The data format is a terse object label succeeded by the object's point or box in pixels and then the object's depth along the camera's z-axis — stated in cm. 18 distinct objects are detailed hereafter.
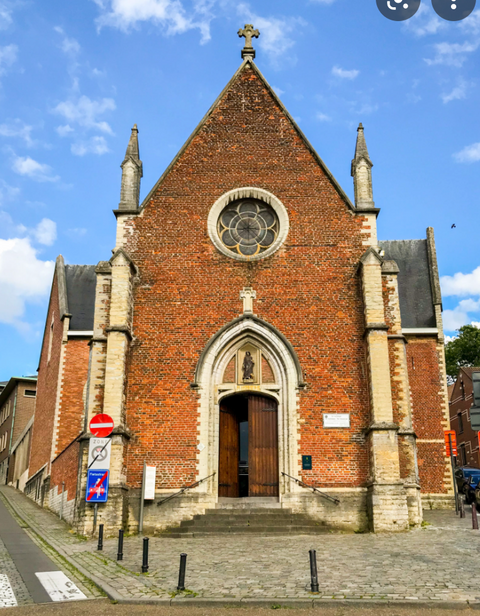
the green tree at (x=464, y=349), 5147
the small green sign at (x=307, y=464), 1606
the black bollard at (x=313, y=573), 803
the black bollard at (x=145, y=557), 958
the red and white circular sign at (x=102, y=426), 1304
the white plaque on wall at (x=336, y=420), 1633
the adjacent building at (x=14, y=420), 4129
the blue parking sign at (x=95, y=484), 1423
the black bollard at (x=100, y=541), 1227
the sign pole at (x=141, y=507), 1538
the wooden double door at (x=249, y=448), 1652
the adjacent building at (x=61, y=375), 2569
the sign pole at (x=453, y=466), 1891
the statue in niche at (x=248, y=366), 1719
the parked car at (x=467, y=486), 2149
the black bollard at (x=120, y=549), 1086
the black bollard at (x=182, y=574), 824
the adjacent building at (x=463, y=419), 4909
